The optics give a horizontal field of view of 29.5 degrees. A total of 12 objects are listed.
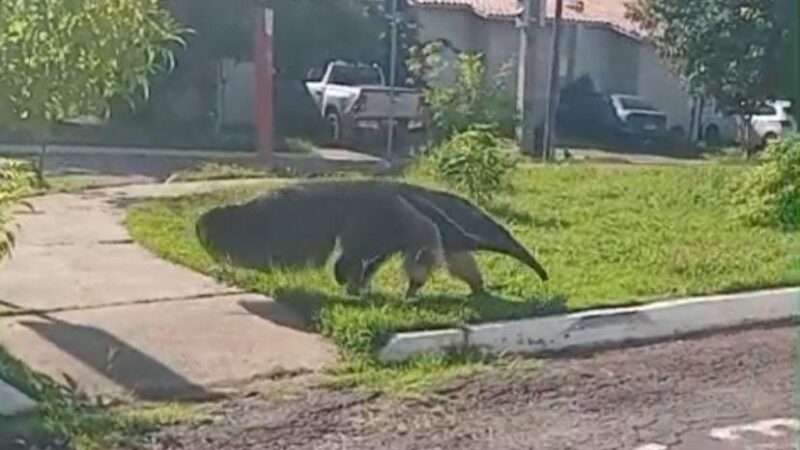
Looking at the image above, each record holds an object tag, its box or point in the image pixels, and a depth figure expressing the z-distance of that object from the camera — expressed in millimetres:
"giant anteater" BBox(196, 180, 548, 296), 8820
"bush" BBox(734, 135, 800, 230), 13258
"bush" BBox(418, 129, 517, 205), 13883
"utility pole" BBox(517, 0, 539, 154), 22922
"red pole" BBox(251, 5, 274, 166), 19812
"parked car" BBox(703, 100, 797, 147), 29030
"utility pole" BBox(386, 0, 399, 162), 24734
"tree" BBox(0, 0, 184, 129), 7902
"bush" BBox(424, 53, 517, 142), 18562
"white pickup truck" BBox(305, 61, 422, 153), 25938
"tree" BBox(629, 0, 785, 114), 27781
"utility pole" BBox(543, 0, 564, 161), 23375
